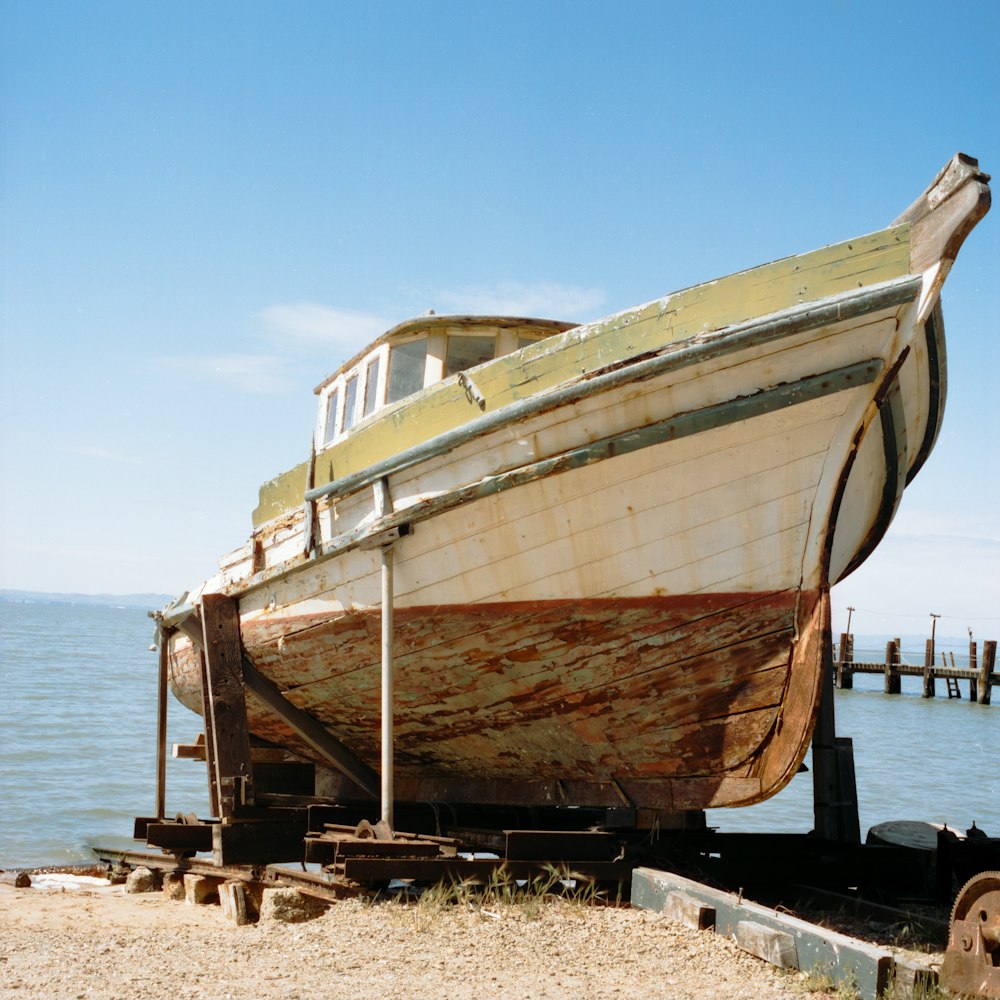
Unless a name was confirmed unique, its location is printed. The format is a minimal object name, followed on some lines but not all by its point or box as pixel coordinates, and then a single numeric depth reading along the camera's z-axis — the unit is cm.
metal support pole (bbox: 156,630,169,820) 968
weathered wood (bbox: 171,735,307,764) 986
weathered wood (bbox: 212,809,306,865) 760
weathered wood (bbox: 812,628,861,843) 825
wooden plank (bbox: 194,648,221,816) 783
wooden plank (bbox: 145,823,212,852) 816
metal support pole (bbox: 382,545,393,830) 667
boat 598
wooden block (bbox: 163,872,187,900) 823
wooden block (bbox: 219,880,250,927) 705
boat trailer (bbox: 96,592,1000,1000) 496
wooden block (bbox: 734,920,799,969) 504
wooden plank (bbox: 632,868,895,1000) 462
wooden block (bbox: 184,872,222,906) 793
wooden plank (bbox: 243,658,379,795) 828
